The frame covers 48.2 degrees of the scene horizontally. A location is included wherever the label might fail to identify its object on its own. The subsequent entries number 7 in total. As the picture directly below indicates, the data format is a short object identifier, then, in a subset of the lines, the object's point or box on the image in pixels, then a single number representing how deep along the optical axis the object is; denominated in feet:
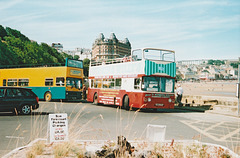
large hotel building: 535.19
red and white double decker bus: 55.06
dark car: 42.29
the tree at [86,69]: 376.07
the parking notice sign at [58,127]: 19.70
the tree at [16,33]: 247.09
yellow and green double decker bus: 83.66
